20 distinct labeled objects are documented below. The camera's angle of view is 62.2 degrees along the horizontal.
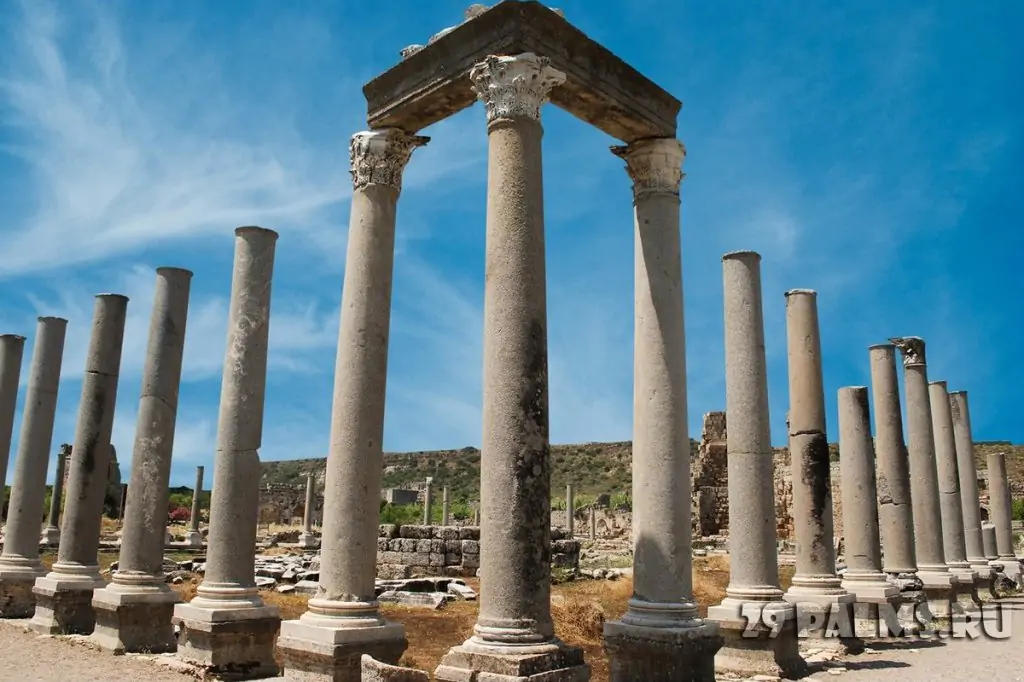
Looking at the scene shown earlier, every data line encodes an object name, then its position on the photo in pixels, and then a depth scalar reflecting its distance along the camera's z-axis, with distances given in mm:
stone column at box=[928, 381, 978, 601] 21344
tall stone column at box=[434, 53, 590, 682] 7535
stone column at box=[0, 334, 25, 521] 18891
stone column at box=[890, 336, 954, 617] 18469
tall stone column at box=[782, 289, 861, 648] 13344
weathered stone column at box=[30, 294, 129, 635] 14359
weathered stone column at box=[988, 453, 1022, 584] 27969
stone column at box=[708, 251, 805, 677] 11414
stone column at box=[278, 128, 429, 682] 8969
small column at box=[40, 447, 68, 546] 28750
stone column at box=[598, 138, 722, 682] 9227
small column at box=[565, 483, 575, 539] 38541
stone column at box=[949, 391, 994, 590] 23797
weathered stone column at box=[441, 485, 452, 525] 40444
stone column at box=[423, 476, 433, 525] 38650
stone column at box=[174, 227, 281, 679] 11078
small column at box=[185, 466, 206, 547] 34719
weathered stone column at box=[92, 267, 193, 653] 12820
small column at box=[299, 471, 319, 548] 36250
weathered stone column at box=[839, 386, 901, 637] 15180
